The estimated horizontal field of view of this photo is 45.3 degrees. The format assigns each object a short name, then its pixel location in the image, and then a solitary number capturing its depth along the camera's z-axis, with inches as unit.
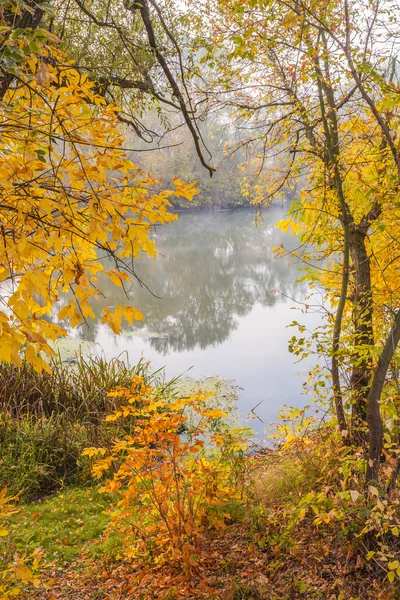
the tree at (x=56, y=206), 61.2
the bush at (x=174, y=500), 105.0
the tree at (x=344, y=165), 101.3
